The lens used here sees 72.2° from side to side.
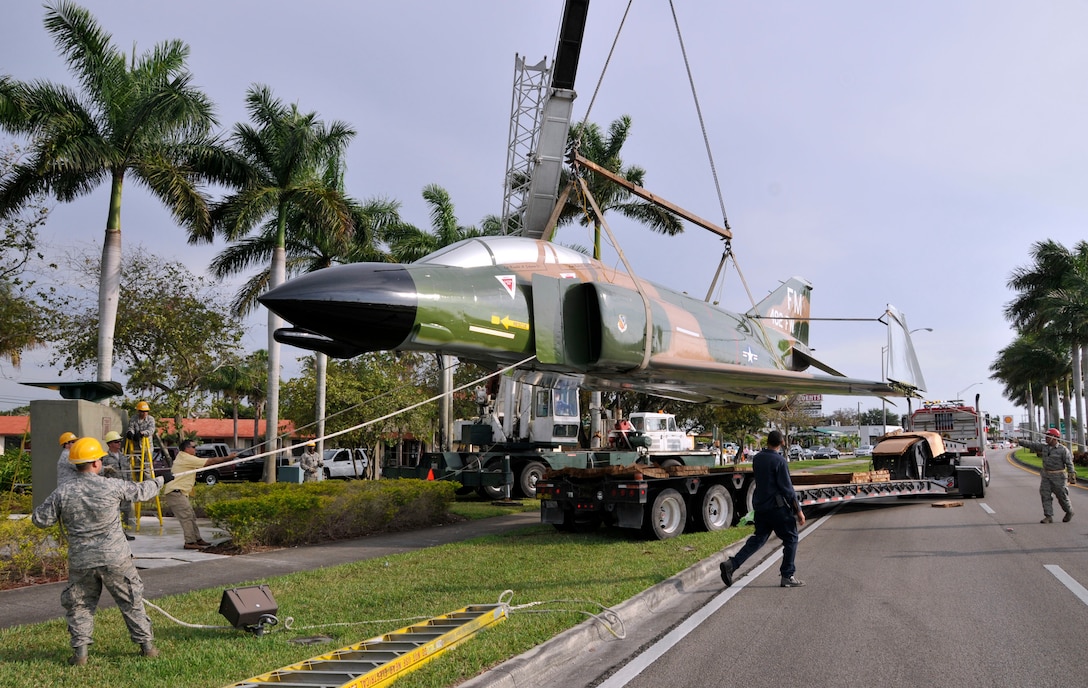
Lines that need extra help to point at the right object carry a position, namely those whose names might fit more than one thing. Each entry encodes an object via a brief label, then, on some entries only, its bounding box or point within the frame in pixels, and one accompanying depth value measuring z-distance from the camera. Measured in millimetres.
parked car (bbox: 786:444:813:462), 67238
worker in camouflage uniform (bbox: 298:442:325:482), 19438
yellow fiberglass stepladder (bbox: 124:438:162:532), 11464
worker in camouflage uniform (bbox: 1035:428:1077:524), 13422
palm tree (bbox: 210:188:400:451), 24203
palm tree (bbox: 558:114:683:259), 26906
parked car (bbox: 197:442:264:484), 32956
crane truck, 20484
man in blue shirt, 8328
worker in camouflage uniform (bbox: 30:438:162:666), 5539
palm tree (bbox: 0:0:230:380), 17344
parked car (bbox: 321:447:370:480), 35875
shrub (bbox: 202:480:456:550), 11992
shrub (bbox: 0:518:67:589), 9094
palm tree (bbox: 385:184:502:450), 27141
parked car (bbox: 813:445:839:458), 71081
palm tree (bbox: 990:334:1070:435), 52012
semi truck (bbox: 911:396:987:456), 23719
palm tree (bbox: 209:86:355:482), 21266
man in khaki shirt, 11727
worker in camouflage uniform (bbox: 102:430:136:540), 10156
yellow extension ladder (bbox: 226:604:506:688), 4707
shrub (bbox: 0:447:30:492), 21125
